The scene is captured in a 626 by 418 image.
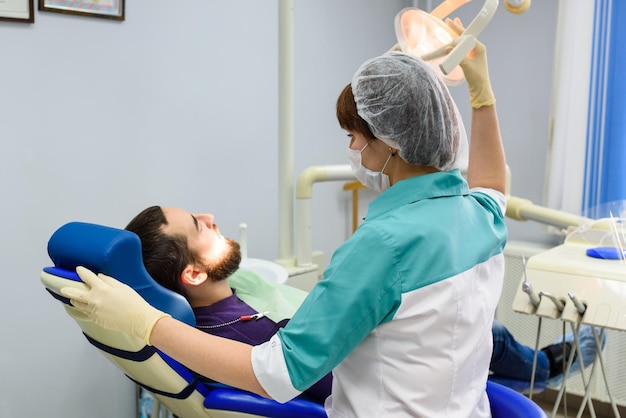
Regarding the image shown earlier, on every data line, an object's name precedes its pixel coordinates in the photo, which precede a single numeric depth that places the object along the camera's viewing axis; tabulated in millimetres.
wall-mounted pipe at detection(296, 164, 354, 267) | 2492
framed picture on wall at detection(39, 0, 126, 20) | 2049
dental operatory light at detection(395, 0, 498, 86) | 1556
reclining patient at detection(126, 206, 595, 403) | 1683
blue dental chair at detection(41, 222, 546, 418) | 1372
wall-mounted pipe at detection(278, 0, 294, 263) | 2393
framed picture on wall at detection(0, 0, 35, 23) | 1947
